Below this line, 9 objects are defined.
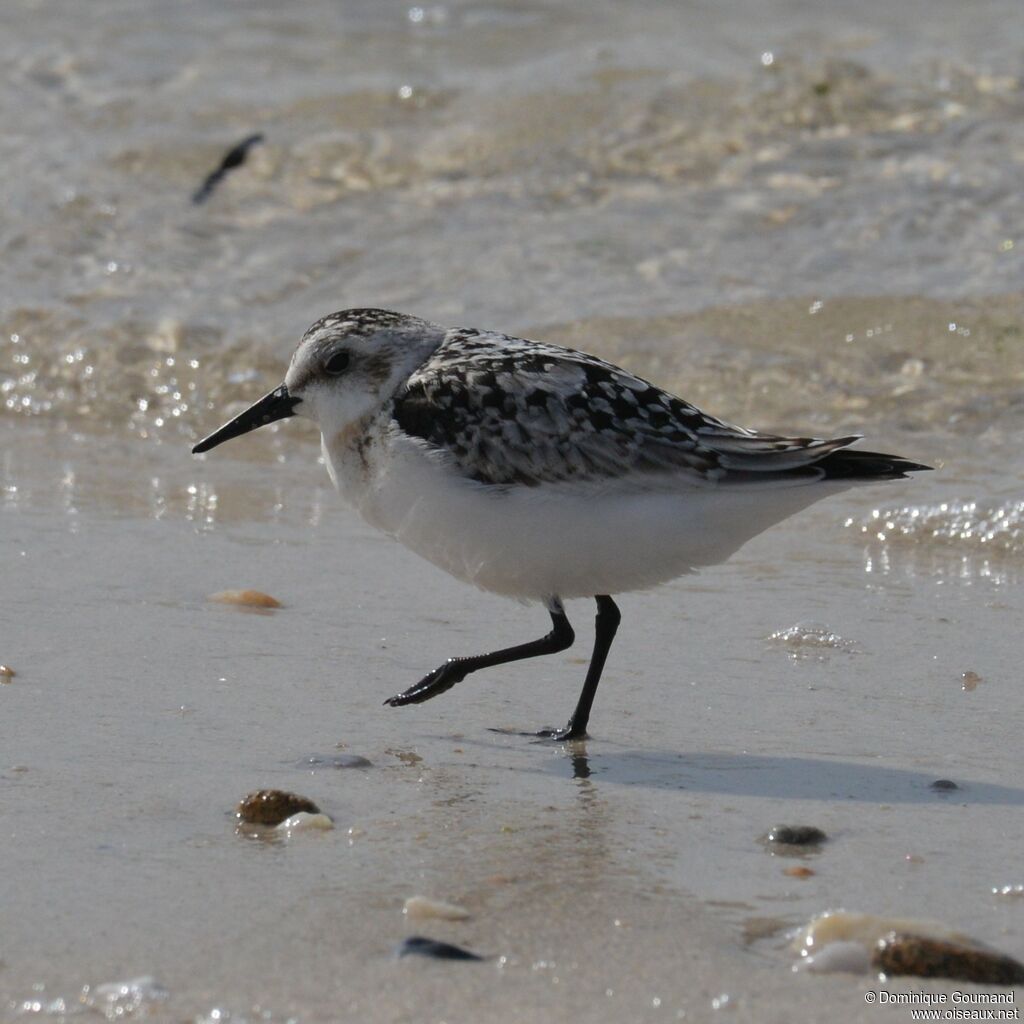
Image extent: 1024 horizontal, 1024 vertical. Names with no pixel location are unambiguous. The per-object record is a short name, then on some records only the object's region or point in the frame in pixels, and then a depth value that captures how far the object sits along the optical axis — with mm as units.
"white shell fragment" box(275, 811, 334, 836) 7488
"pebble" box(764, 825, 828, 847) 7477
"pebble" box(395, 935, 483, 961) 6219
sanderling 8859
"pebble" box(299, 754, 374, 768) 8367
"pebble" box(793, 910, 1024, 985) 6105
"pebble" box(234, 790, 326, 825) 7543
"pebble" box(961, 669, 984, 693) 9656
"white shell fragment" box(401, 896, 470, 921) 6574
